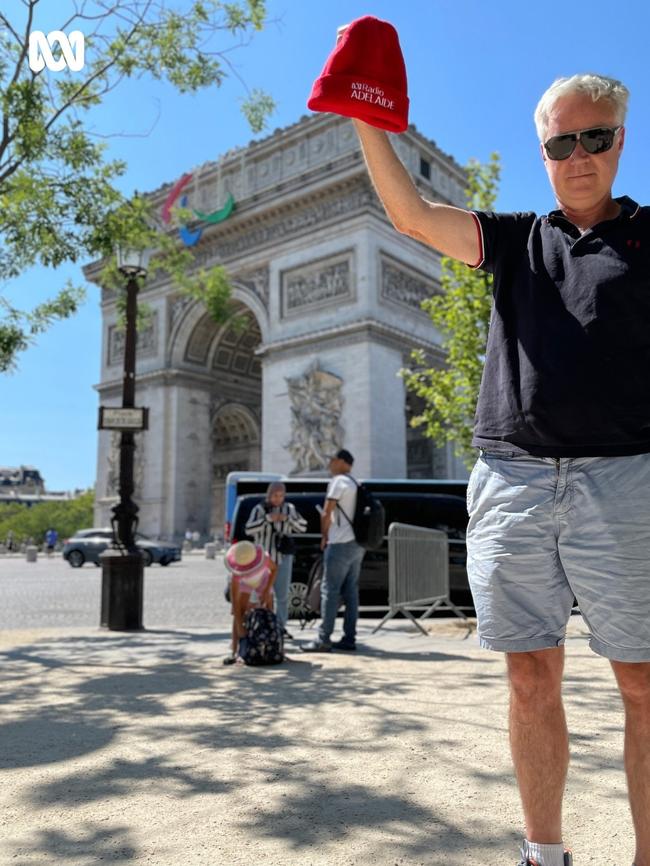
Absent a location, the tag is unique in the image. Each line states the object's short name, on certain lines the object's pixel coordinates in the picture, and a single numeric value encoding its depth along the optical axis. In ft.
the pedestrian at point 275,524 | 24.41
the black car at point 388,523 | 34.12
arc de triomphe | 89.86
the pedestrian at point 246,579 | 20.53
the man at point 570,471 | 5.96
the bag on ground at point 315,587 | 28.81
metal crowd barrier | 26.84
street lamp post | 28.43
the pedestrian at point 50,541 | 150.38
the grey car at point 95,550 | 89.71
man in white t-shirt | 22.84
